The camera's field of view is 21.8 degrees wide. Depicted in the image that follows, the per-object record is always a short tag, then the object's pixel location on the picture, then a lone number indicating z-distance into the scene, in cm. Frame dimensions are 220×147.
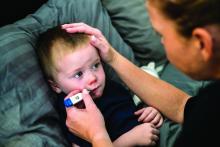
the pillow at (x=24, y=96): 120
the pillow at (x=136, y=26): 146
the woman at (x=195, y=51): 92
